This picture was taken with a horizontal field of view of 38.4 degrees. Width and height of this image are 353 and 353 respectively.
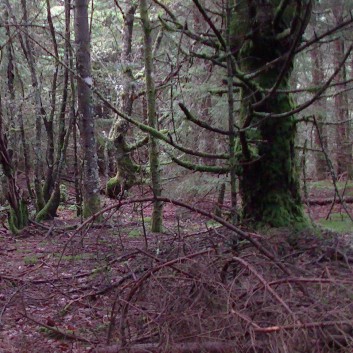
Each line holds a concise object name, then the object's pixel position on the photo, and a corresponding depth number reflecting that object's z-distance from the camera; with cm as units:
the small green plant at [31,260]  765
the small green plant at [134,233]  950
